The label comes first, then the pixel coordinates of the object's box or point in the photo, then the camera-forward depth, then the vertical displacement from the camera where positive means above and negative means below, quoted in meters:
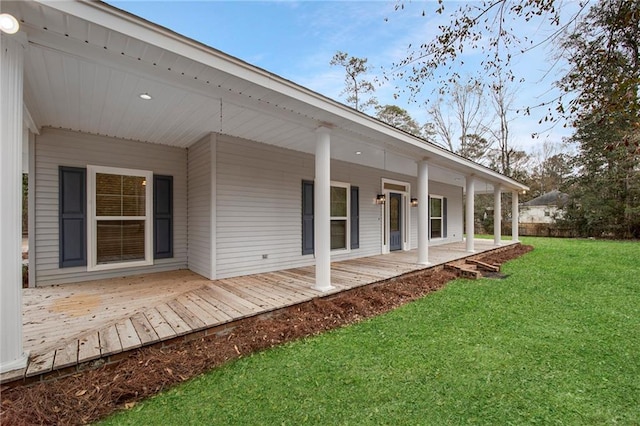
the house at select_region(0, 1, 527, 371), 2.20 +1.04
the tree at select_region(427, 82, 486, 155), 20.56 +6.96
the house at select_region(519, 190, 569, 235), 17.77 +0.17
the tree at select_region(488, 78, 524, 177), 20.08 +5.34
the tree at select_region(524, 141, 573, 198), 27.12 +4.41
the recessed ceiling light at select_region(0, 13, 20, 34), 1.95 +1.32
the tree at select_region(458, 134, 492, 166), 21.78 +5.15
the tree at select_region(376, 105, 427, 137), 18.66 +6.59
